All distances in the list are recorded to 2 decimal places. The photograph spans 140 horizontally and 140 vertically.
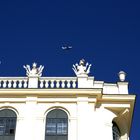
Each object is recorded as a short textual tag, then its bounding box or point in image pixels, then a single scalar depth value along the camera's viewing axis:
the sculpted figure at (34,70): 26.08
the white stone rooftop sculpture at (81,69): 26.11
